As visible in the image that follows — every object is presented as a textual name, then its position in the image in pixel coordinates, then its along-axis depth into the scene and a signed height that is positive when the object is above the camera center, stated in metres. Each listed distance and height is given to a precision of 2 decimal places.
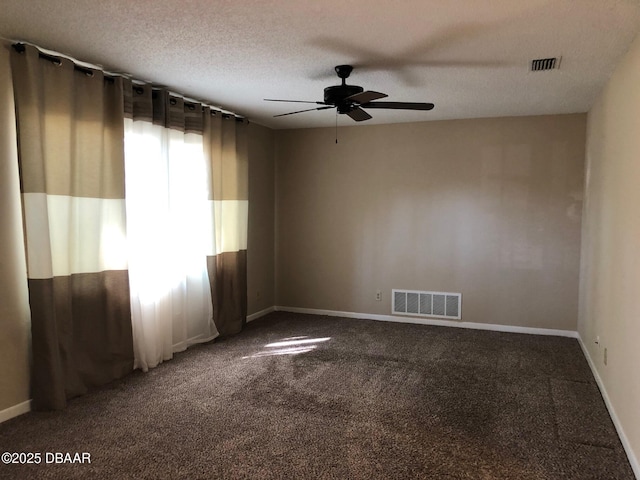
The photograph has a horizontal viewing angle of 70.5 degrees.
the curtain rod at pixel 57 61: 2.97 +1.02
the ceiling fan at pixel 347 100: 3.34 +0.78
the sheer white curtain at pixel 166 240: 3.88 -0.33
